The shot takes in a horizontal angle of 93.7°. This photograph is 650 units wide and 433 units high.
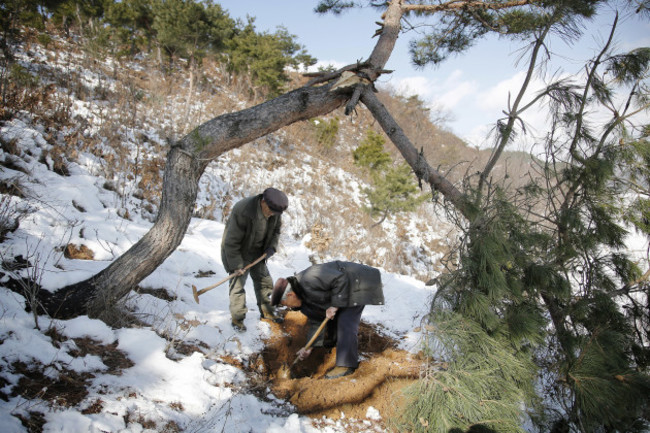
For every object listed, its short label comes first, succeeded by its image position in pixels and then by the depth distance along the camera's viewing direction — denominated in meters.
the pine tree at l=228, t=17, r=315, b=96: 10.63
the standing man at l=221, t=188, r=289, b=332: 2.95
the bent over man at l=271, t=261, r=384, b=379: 2.75
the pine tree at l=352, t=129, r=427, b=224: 8.48
